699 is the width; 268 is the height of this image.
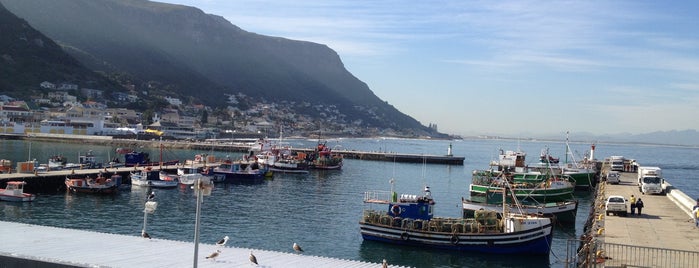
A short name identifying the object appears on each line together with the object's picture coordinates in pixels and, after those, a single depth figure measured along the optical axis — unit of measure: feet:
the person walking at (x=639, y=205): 110.83
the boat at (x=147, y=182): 173.58
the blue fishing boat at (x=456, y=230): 95.55
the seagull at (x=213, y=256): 54.47
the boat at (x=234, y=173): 203.00
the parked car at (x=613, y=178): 183.73
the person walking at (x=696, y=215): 98.79
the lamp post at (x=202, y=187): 39.09
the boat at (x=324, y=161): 276.41
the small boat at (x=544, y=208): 123.85
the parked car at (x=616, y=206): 110.32
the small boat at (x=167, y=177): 177.17
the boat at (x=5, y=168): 163.73
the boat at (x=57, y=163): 183.16
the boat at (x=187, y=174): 181.16
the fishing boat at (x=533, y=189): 141.59
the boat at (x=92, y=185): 152.76
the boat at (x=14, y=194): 130.93
